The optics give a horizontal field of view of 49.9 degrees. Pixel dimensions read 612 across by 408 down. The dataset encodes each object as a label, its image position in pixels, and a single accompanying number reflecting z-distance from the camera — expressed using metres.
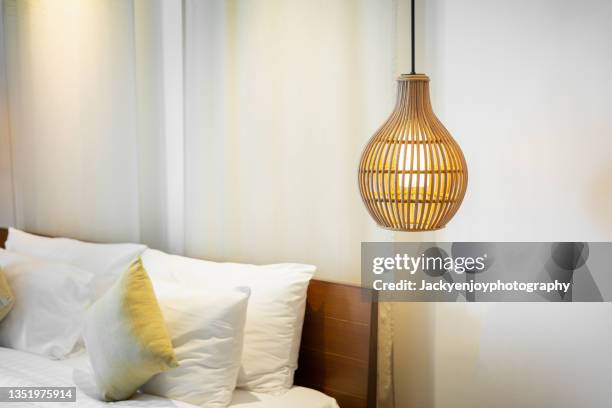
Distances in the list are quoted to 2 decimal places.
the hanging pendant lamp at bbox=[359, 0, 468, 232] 1.72
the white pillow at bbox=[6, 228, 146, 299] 2.82
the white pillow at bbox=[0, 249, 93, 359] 2.61
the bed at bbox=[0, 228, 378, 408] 2.20
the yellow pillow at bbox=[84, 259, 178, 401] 2.02
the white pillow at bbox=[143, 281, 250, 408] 2.08
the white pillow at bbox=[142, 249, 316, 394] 2.25
